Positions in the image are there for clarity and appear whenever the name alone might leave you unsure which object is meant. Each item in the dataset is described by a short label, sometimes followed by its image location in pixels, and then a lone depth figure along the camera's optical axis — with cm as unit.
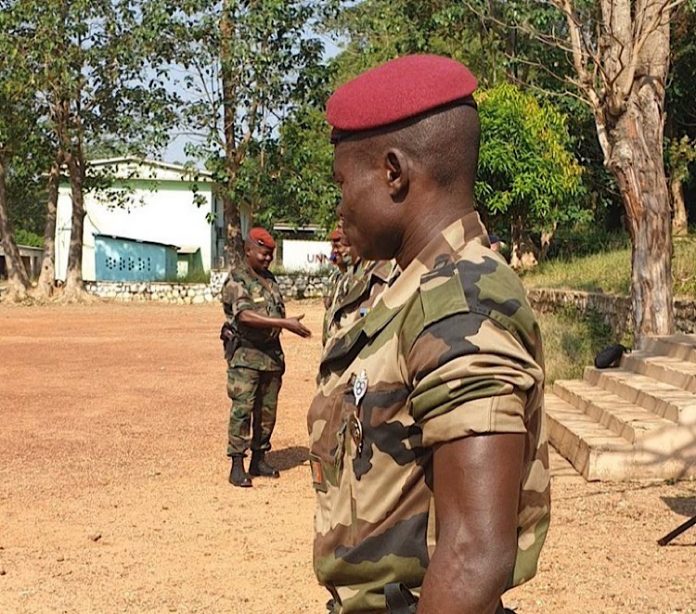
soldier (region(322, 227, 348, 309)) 728
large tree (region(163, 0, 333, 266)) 3288
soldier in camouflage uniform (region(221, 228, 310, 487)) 734
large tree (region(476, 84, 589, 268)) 2482
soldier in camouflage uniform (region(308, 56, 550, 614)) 153
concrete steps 729
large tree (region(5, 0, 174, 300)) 3347
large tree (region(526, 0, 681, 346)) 1031
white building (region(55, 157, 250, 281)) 4594
